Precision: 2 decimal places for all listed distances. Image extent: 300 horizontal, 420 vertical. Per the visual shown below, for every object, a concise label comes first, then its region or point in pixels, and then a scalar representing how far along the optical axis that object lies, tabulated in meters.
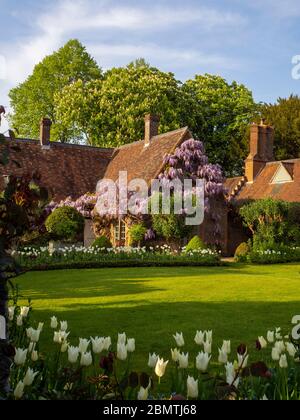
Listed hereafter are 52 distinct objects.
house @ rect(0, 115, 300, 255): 34.84
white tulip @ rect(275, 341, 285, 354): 4.83
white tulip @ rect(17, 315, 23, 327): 6.49
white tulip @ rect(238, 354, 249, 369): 4.17
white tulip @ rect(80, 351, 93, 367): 4.39
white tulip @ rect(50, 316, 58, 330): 5.86
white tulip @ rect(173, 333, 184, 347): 4.85
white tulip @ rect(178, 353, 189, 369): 4.21
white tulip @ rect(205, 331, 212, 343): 4.81
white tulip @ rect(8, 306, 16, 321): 7.89
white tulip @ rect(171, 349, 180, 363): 4.37
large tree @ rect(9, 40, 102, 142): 54.03
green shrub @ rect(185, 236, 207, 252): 27.22
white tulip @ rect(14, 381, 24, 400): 3.87
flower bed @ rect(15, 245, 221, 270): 22.75
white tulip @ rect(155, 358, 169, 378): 4.02
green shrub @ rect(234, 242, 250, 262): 28.44
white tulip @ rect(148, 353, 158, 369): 4.20
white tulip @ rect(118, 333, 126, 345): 4.56
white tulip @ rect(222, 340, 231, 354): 4.54
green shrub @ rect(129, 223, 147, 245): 30.62
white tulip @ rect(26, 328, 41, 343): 5.21
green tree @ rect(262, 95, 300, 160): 48.25
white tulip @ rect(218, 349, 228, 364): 4.42
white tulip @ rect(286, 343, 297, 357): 4.85
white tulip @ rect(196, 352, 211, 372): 4.11
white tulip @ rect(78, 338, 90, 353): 4.46
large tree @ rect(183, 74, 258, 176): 51.62
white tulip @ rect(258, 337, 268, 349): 4.63
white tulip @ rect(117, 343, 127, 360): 4.32
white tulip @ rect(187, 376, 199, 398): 3.73
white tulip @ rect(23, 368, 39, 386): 3.97
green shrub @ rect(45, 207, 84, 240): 28.38
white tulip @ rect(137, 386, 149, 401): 3.67
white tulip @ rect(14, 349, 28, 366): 4.38
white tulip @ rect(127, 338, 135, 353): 4.64
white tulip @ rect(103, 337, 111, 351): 4.50
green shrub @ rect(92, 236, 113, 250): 27.50
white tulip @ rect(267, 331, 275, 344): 5.08
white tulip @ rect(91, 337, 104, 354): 4.57
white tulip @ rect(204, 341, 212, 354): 4.66
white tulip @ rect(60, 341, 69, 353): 4.95
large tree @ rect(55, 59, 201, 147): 47.31
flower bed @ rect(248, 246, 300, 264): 27.72
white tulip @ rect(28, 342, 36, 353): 5.05
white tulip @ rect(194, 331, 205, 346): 4.74
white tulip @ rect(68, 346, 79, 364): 4.49
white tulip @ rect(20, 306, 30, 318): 6.80
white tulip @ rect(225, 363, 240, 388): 4.16
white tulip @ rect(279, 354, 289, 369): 4.55
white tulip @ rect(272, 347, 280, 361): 4.75
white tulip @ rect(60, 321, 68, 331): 5.49
